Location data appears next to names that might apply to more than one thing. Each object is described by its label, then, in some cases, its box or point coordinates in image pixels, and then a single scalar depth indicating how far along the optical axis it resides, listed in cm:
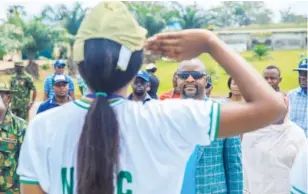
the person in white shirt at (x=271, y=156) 433
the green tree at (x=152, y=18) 2241
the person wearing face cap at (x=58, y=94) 638
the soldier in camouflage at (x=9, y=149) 411
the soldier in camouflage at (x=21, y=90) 922
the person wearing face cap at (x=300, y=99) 686
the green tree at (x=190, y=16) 2486
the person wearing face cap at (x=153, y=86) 734
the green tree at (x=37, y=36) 2577
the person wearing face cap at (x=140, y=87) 634
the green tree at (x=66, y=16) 2327
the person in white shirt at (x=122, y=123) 169
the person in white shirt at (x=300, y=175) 191
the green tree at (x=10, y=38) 2262
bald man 330
